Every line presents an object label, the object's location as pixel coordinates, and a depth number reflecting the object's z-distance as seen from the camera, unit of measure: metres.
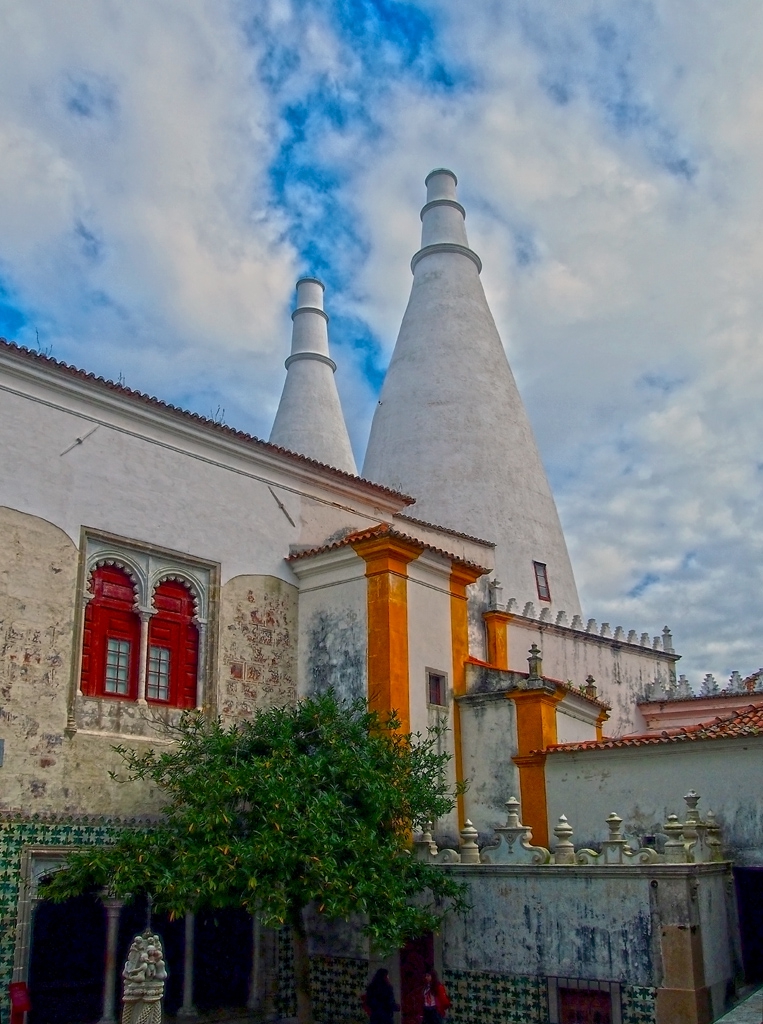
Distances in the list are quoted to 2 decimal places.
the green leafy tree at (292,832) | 11.20
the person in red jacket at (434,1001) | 11.80
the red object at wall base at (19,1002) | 11.27
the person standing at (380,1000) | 12.34
